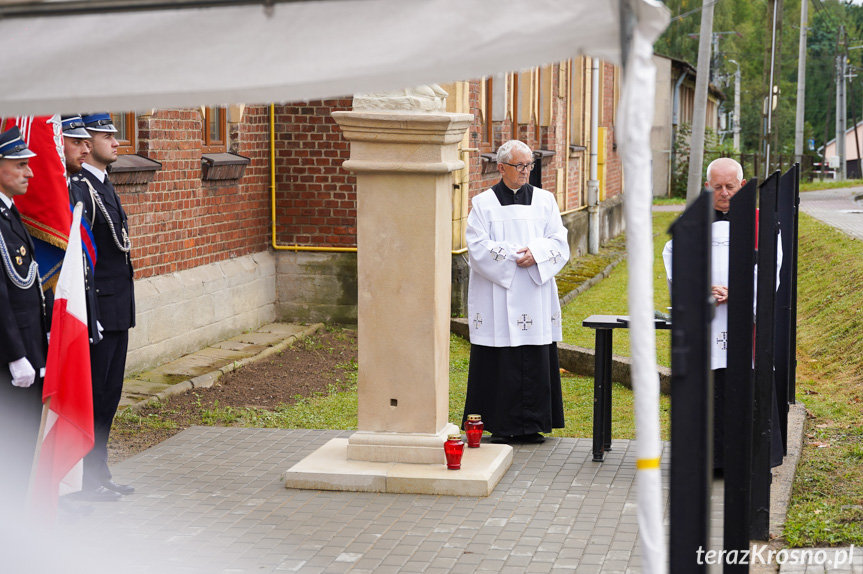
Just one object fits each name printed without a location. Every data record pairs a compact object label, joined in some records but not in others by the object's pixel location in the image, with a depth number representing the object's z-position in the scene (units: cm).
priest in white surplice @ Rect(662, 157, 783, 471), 666
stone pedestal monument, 673
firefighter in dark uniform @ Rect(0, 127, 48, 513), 517
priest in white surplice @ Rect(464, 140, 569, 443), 795
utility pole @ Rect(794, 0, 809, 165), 3901
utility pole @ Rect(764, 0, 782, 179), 2546
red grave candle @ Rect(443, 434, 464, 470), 670
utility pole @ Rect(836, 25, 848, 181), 6047
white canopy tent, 286
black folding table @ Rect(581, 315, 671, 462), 743
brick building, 1025
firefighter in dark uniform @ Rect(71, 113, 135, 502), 638
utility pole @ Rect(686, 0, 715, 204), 2033
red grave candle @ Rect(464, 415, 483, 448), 721
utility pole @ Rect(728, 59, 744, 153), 5885
